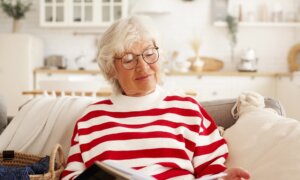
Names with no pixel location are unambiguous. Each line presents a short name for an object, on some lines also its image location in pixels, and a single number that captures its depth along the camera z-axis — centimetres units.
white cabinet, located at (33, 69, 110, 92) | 325
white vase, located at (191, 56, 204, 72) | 510
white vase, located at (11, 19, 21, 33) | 533
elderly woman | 145
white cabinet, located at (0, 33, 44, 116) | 491
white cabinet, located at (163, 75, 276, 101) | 484
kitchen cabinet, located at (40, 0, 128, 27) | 525
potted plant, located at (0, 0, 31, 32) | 525
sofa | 131
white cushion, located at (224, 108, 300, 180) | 127
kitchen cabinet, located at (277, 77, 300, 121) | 432
